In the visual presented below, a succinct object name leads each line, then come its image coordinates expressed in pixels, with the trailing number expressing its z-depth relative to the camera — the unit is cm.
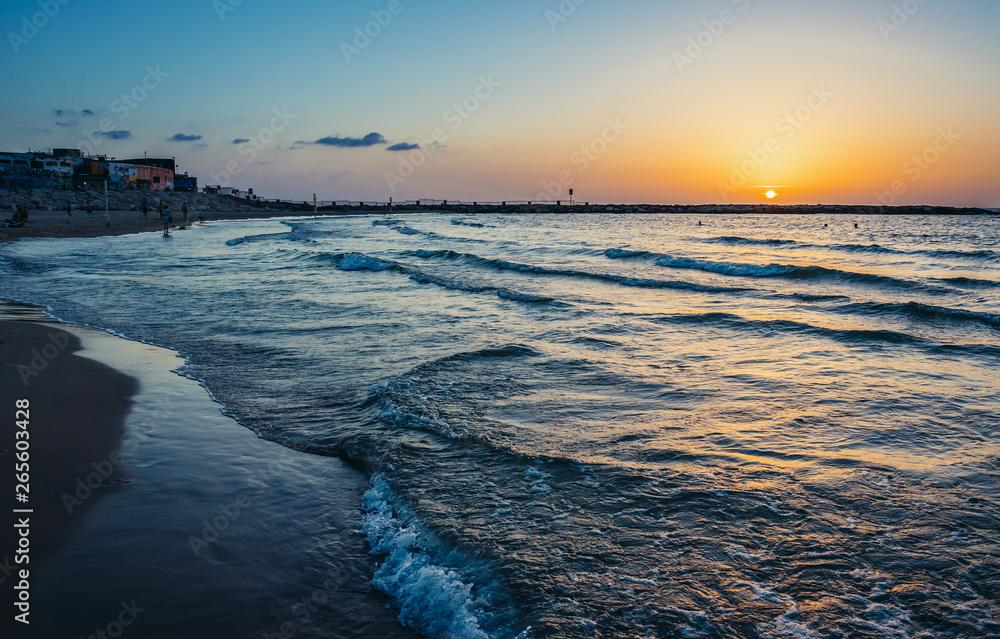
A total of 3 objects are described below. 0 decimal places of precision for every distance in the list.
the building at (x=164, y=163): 11875
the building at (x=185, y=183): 11262
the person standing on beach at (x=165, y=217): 4261
